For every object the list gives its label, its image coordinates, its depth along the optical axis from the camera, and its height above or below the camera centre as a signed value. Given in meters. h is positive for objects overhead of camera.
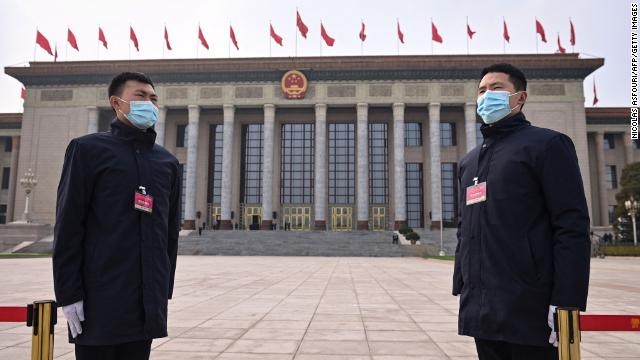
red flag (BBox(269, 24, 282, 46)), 45.54 +18.37
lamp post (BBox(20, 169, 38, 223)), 40.78 +3.55
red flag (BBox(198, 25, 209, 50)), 46.56 +18.45
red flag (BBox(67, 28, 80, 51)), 44.50 +17.64
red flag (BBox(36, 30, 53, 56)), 43.09 +16.72
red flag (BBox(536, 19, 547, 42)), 43.91 +18.29
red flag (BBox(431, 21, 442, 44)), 44.78 +18.26
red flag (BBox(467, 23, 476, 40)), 45.84 +18.86
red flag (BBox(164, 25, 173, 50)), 46.62 +18.53
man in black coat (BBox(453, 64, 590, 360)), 2.58 -0.08
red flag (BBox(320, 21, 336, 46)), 45.03 +18.14
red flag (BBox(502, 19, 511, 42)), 44.81 +18.57
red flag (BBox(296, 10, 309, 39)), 45.21 +19.24
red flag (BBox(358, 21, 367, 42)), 46.75 +18.97
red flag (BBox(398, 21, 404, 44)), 46.06 +18.70
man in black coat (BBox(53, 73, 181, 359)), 2.72 -0.11
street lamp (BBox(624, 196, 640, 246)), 35.44 +1.47
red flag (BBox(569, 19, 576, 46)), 44.16 +18.13
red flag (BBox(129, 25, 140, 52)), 46.09 +18.46
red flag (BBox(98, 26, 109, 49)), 45.73 +18.29
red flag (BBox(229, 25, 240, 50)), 46.72 +18.69
